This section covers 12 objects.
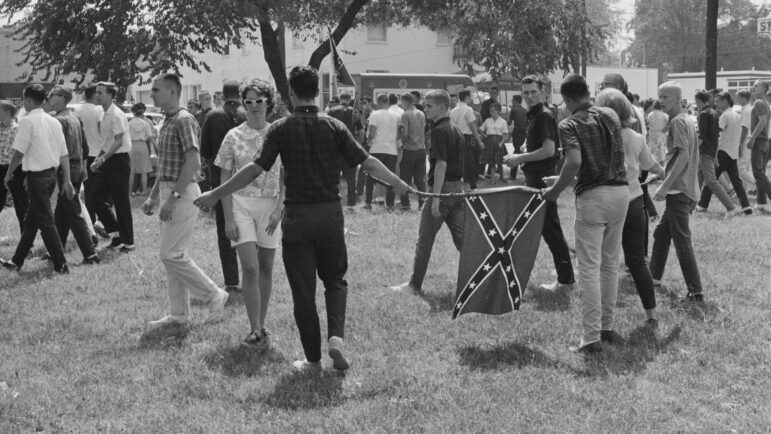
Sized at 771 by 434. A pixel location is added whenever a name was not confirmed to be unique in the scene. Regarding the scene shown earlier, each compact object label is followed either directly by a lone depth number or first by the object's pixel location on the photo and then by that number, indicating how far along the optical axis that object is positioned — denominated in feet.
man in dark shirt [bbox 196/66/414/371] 17.89
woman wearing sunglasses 21.07
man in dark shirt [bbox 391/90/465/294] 26.21
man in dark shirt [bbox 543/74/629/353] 19.71
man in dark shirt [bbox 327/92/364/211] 49.98
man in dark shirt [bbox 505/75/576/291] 25.92
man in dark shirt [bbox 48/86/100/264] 33.22
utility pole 79.61
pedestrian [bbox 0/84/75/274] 30.35
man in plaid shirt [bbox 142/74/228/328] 22.47
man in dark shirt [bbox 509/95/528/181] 63.52
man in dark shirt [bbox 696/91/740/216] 40.06
